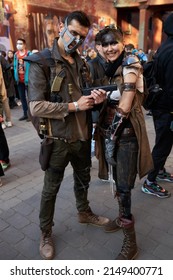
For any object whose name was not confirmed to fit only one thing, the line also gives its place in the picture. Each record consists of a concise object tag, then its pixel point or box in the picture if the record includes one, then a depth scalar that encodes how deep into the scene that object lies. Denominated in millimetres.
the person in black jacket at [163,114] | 2809
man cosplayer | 1958
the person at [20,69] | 6922
